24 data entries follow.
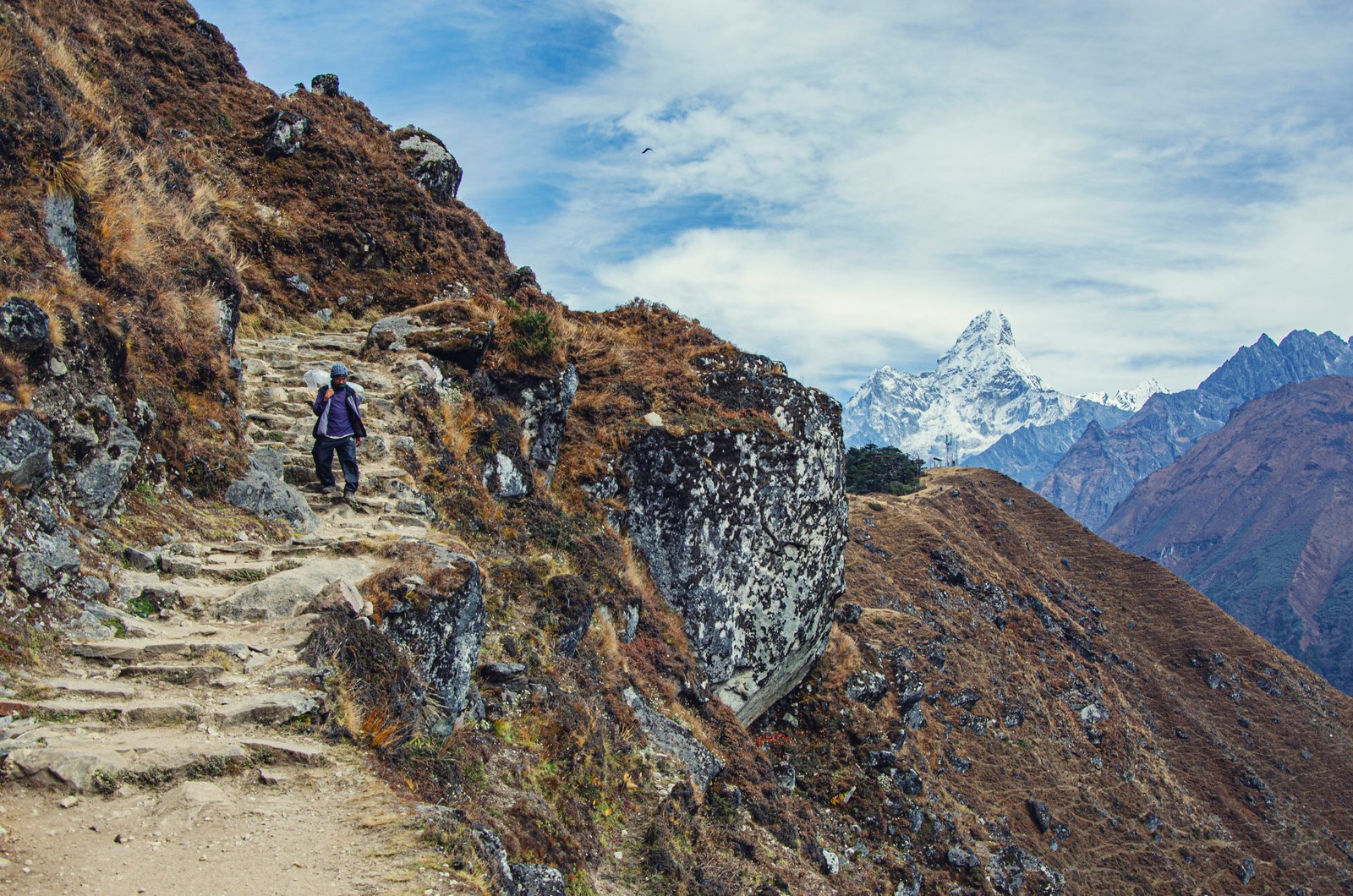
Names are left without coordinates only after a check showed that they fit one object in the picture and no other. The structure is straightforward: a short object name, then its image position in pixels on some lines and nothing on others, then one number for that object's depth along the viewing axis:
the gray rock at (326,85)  26.11
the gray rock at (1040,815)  39.75
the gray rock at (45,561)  6.75
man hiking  11.70
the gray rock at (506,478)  15.41
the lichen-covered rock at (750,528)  19.77
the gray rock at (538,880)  6.90
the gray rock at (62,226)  9.49
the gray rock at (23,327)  7.76
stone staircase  5.59
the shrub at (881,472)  88.31
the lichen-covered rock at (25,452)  7.09
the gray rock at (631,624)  15.69
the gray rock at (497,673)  10.51
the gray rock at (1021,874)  28.08
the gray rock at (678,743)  13.46
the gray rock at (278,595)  7.99
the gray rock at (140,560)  8.14
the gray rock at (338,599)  7.85
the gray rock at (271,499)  10.34
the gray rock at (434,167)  24.56
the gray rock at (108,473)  8.10
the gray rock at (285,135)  21.67
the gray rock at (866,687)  25.27
